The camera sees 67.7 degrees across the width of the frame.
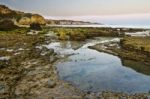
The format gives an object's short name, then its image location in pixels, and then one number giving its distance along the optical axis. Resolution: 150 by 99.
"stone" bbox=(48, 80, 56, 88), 7.39
